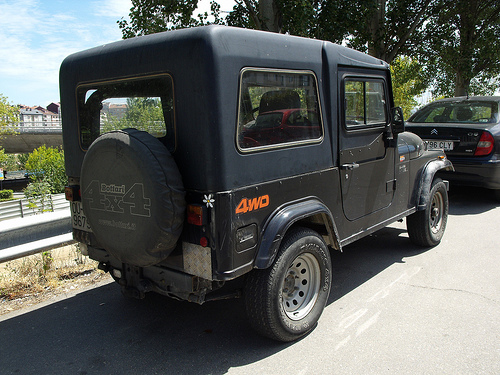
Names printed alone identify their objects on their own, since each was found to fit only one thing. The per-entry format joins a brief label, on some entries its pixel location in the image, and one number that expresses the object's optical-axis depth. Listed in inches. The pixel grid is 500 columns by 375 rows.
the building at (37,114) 4922.5
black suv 109.0
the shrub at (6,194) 1550.2
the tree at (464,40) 692.7
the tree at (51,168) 901.8
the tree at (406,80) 658.8
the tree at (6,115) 1764.3
